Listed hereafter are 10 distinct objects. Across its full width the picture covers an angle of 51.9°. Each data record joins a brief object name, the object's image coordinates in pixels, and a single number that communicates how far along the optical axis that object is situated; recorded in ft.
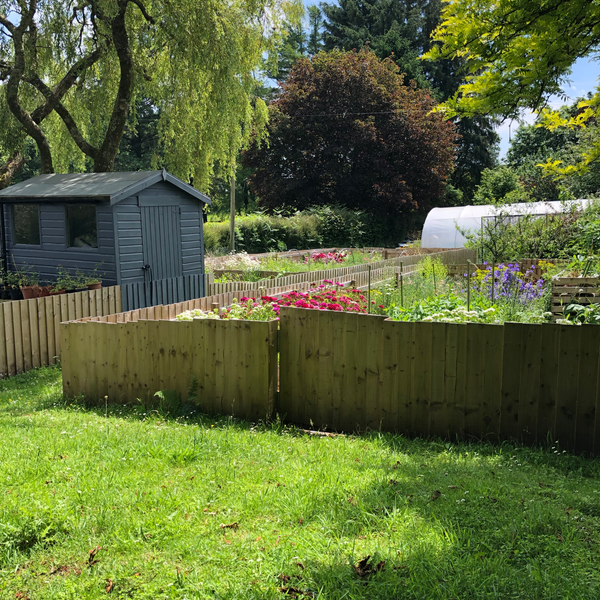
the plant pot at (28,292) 39.91
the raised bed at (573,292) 27.19
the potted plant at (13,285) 41.70
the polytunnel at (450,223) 85.66
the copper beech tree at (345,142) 117.50
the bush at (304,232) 91.48
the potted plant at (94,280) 40.52
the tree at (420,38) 157.07
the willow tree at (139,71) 49.90
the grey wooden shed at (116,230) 41.86
